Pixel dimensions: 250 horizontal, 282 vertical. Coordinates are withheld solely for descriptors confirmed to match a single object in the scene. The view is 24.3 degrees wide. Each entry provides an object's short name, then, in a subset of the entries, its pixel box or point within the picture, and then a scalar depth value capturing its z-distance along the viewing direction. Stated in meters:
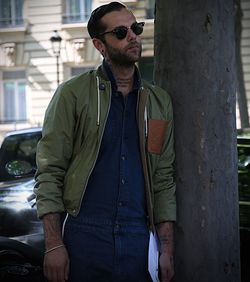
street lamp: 20.95
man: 2.42
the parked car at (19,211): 4.01
